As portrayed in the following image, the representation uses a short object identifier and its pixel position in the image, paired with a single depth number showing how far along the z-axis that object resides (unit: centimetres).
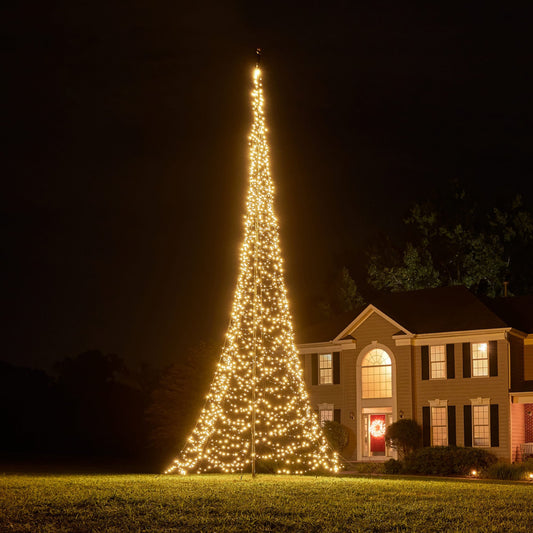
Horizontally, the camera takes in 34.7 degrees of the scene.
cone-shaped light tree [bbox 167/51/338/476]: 2108
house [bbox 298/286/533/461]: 3084
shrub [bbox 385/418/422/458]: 3145
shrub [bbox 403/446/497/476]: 2712
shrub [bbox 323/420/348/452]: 3291
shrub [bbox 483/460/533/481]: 2517
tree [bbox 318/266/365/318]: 4756
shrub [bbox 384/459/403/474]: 2738
